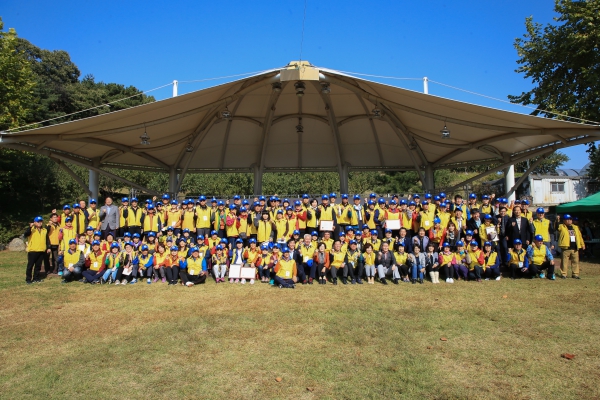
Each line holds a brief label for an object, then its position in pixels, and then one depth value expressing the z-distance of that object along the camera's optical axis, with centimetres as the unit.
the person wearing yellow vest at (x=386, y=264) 920
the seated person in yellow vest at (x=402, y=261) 944
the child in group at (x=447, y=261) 927
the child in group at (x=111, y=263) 937
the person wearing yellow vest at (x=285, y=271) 882
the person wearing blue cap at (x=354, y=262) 926
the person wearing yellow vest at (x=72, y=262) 933
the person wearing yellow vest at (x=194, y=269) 920
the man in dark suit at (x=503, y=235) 1001
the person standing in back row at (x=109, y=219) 1083
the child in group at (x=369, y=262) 919
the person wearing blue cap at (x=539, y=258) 948
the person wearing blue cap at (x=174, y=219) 1105
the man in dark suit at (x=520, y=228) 994
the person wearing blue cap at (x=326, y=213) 1070
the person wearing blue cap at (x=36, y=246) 942
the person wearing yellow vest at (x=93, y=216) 1098
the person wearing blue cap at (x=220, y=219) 1080
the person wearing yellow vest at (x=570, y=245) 966
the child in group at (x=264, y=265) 940
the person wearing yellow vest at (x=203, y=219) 1080
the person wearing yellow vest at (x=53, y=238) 1035
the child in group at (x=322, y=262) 920
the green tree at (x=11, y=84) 1944
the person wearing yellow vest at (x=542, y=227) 1011
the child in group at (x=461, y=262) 936
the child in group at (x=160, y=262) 949
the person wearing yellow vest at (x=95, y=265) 933
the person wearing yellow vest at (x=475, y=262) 929
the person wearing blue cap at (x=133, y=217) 1080
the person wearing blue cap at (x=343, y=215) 1082
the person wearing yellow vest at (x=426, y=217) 1029
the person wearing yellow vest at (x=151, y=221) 1091
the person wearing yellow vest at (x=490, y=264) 933
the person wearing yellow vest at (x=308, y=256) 925
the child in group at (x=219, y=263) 947
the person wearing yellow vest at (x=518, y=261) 951
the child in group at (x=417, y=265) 923
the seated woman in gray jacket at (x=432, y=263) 916
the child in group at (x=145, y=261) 955
